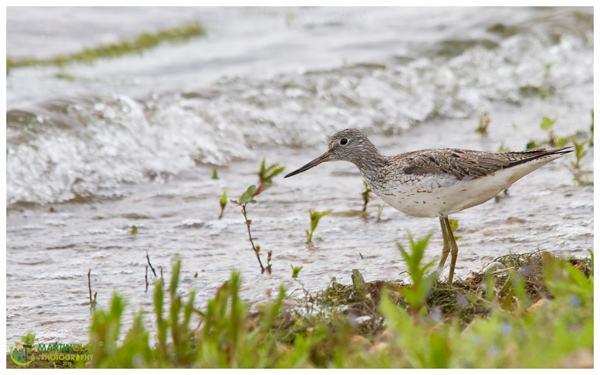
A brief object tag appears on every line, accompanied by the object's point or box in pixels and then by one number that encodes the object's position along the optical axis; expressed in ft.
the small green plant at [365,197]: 44.40
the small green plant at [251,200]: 35.86
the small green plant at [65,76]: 73.72
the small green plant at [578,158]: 45.32
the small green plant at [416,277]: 21.86
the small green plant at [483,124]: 61.00
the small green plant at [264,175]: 41.04
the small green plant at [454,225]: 37.08
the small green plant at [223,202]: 42.07
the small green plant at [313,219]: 38.60
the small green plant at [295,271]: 34.66
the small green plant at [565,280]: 23.34
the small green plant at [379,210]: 44.24
